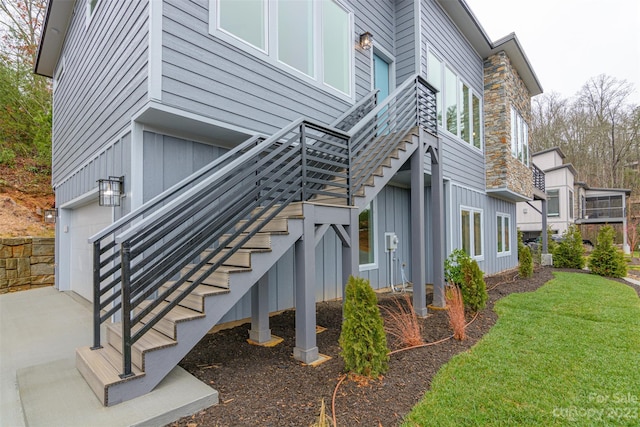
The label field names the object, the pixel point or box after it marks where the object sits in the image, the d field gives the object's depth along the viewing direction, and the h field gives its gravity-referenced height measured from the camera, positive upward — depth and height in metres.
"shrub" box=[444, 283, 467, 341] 4.05 -1.18
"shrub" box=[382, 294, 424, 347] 3.80 -1.31
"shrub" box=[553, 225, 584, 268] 11.93 -1.13
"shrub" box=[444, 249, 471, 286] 5.96 -0.83
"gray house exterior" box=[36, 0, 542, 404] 3.72 +1.82
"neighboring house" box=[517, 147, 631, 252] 20.64 +1.17
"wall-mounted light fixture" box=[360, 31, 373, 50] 6.38 +3.60
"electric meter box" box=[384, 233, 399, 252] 7.45 -0.39
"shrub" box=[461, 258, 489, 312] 5.23 -1.03
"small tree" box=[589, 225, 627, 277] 9.78 -1.12
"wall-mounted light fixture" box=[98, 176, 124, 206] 3.86 +0.43
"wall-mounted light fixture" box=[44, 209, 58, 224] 7.66 +0.30
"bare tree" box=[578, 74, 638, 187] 23.08 +7.53
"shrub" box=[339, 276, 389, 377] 2.92 -0.99
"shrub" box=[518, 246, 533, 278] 9.31 -1.20
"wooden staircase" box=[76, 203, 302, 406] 2.46 -0.86
